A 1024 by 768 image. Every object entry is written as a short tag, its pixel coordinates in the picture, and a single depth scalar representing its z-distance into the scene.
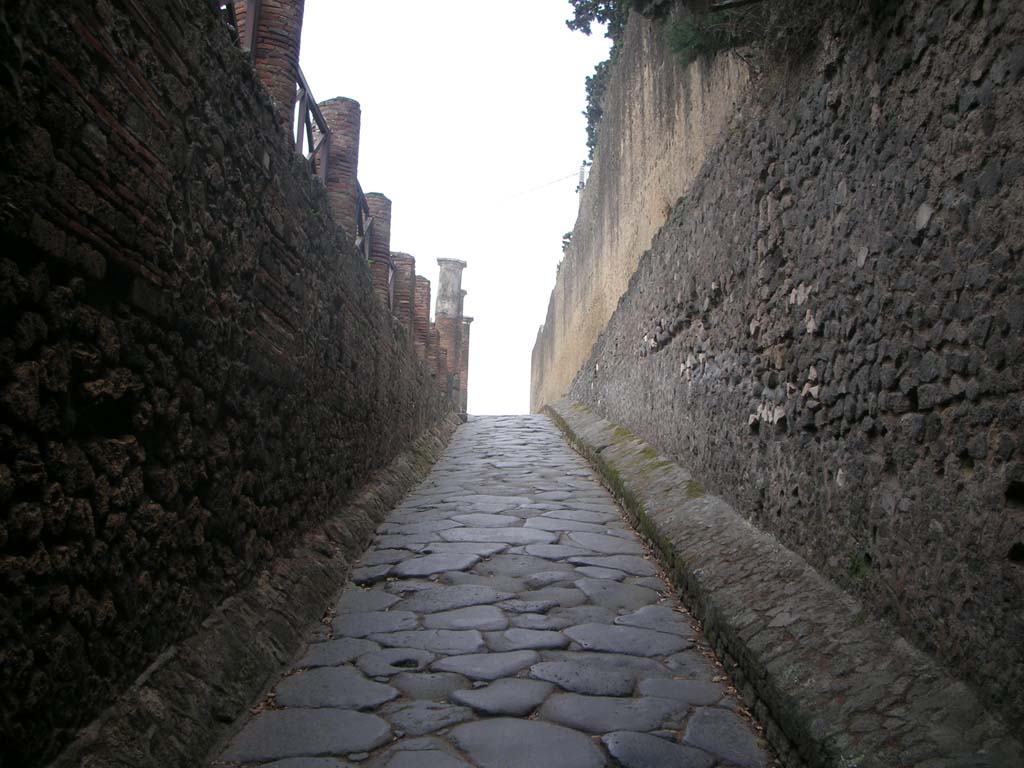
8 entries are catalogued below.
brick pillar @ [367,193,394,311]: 7.78
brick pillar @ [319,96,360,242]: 6.25
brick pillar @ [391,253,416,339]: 9.45
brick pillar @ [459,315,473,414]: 19.81
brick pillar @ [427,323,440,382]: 11.92
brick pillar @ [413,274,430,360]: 10.78
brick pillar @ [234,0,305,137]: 4.40
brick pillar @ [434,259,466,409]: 17.16
